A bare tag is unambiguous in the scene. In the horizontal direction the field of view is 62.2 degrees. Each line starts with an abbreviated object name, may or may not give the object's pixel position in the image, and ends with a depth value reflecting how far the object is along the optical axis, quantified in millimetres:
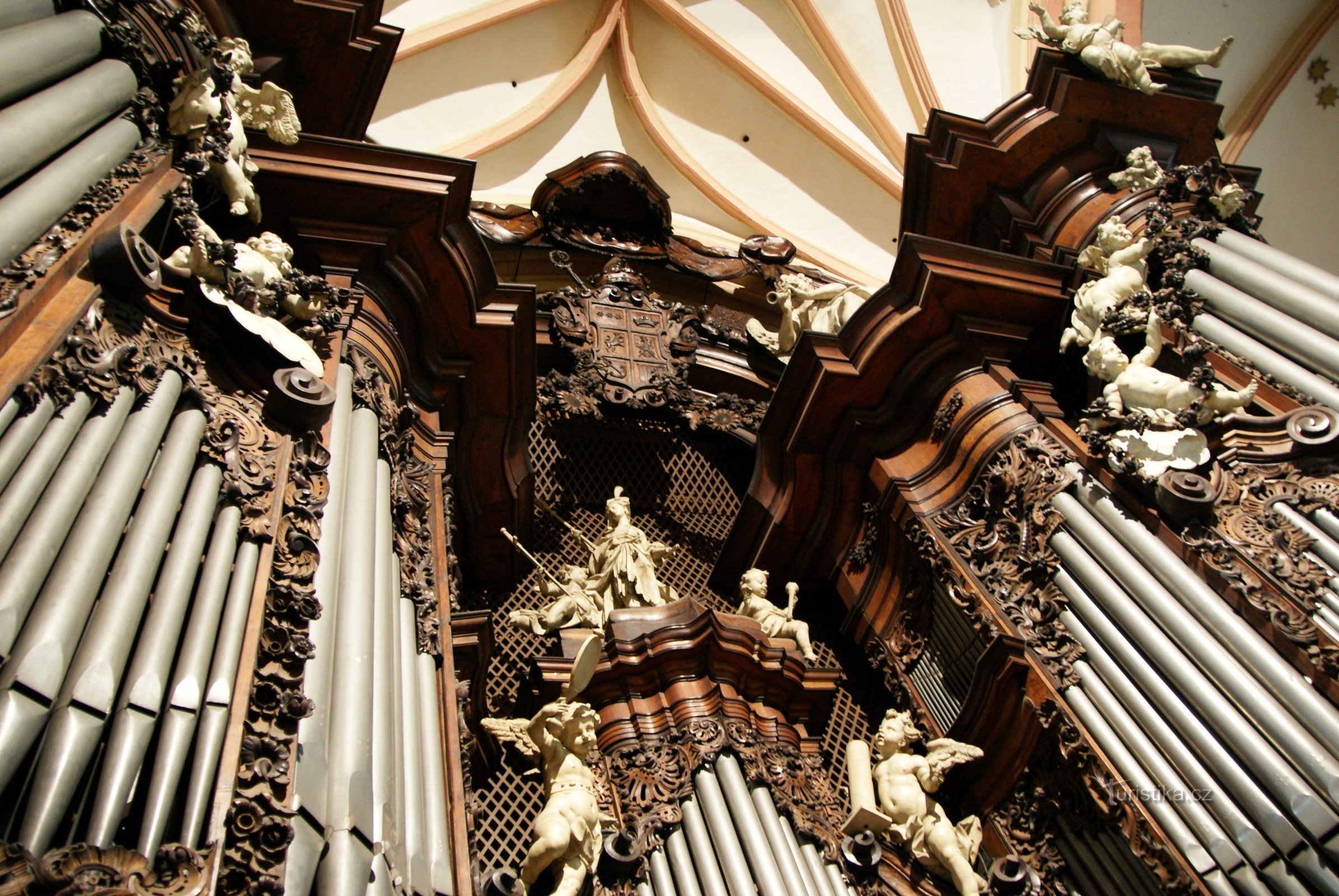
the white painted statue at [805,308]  8859
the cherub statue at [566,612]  6426
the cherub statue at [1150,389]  5648
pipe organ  2963
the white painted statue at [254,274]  4320
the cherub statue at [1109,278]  6578
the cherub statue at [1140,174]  7316
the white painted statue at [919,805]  5395
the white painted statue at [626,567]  6520
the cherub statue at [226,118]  4957
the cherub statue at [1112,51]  7613
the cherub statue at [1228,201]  6980
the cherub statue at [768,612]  6746
